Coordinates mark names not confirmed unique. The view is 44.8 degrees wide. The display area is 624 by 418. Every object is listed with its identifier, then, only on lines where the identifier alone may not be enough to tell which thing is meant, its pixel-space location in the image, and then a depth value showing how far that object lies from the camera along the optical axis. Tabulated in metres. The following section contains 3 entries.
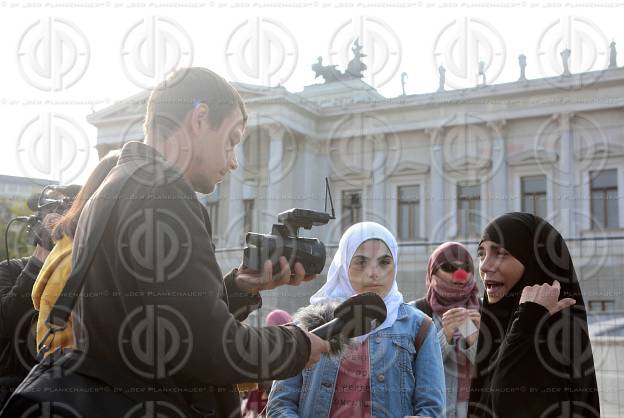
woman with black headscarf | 2.86
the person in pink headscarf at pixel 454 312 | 4.08
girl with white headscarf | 2.89
